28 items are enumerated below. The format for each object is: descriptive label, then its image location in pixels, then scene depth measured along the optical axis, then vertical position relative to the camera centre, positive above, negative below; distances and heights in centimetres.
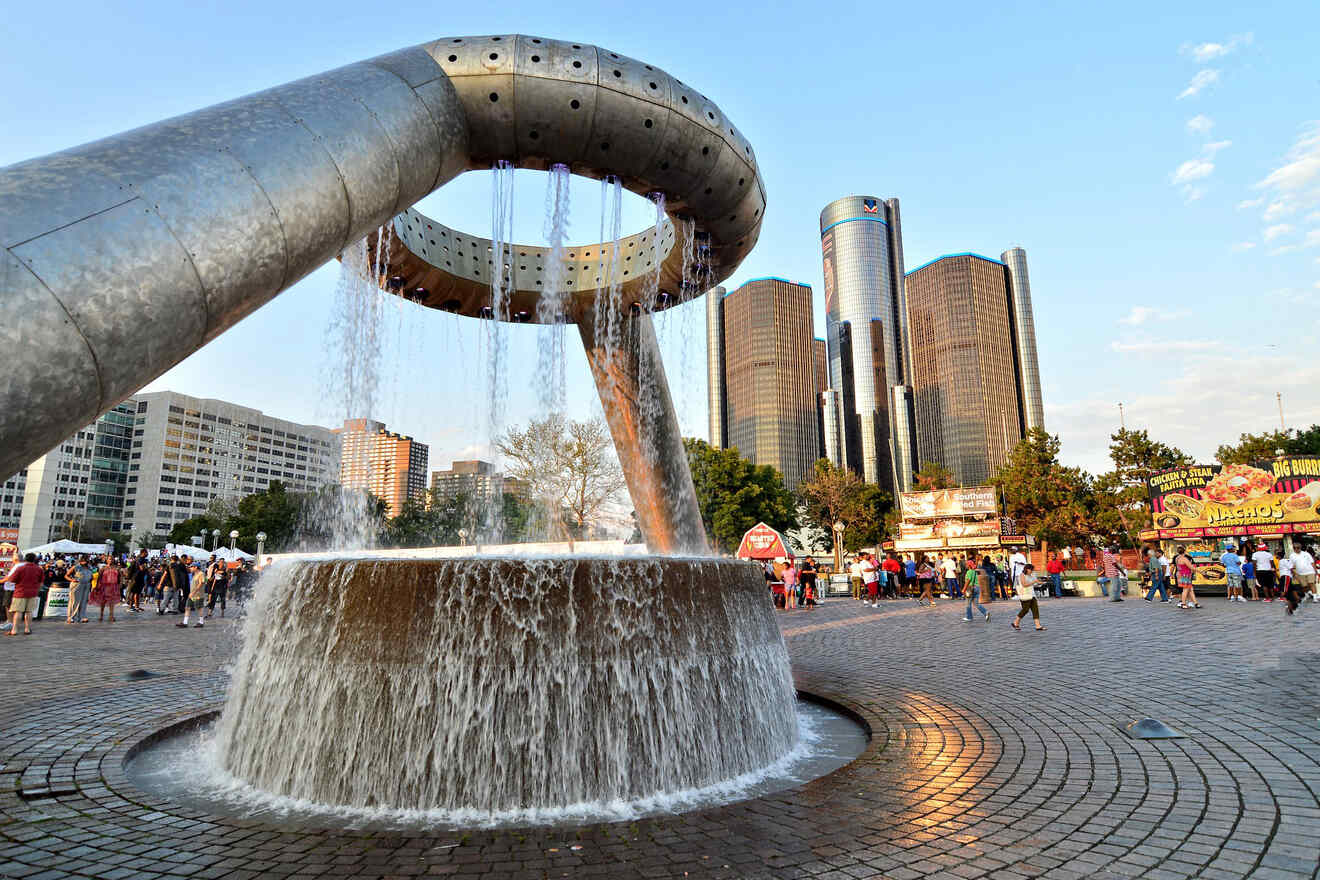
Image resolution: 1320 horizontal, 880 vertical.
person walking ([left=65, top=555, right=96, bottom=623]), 1845 -64
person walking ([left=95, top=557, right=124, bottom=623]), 1875 -52
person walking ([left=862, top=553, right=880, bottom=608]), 2436 -61
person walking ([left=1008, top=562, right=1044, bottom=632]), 1329 -70
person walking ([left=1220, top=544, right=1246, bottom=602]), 2108 -45
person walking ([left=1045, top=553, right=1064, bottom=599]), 2721 -57
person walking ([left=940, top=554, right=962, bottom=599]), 2603 -57
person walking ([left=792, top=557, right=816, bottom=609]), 2475 -77
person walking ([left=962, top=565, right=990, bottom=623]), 1675 -54
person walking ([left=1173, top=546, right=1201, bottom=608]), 1848 -54
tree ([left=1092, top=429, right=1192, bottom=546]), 4512 +473
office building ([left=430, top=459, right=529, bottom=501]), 3634 +570
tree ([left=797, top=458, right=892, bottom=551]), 6719 +532
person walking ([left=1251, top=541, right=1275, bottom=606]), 2083 -34
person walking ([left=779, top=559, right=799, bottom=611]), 2322 -73
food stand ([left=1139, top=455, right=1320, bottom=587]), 2747 +211
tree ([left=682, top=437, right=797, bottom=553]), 5197 +493
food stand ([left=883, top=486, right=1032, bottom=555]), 4444 +230
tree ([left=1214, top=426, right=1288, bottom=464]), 4928 +757
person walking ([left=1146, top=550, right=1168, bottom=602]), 2162 -53
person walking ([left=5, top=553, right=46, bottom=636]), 1475 -44
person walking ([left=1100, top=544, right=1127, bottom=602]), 2298 -46
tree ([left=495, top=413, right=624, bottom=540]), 2506 +346
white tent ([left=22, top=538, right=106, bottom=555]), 3347 +97
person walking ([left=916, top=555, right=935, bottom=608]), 2484 -66
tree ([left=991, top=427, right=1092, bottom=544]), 4738 +444
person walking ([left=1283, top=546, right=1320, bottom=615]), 1661 -38
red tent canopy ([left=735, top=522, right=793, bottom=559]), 2506 +60
